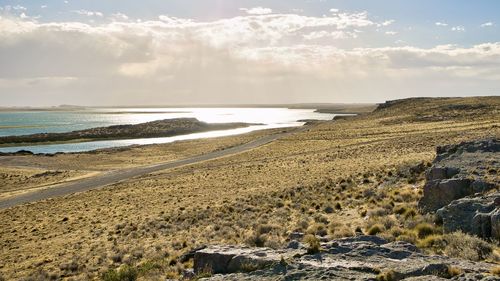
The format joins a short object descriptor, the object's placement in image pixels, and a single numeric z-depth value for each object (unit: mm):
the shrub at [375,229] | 14294
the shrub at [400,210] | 16500
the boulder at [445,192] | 15164
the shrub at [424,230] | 12867
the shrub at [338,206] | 20094
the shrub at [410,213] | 15527
